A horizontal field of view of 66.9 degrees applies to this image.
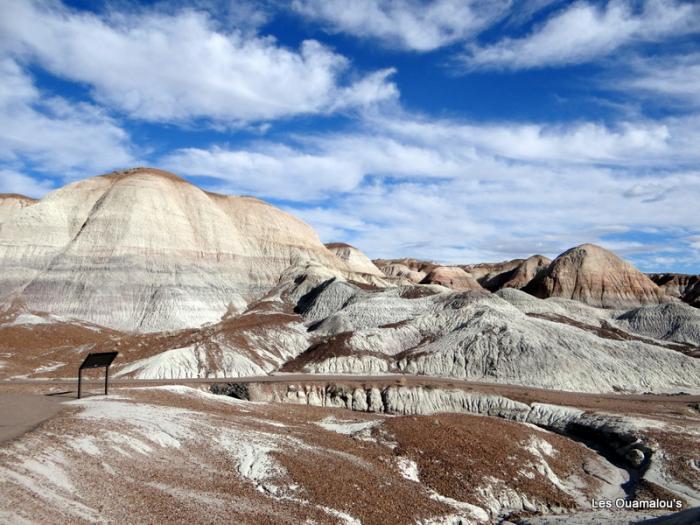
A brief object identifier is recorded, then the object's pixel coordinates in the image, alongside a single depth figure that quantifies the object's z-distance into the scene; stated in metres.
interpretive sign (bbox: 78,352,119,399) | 25.80
